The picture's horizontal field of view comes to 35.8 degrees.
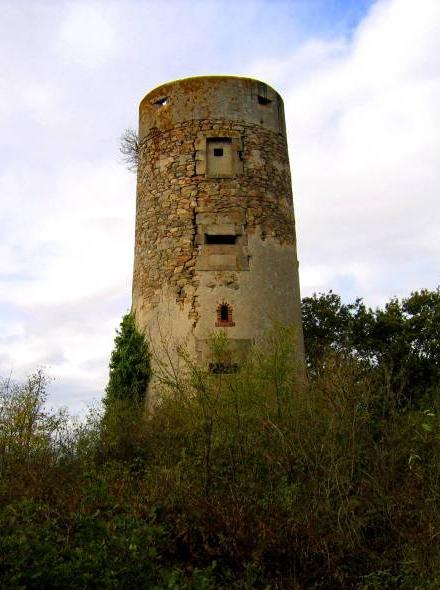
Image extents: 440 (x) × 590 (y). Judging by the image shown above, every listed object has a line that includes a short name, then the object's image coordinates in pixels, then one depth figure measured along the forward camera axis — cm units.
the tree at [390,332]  1775
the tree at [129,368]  1363
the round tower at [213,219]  1357
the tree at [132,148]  1661
